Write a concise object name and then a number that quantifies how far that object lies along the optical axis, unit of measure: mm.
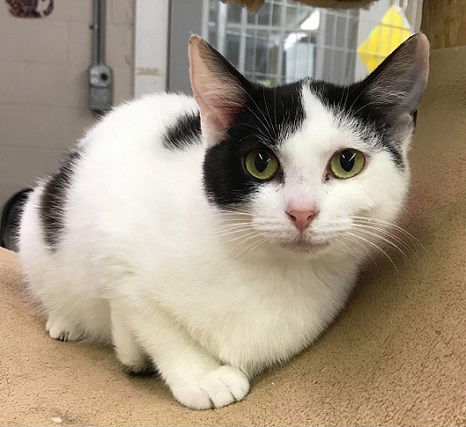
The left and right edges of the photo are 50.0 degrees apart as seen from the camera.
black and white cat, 232
